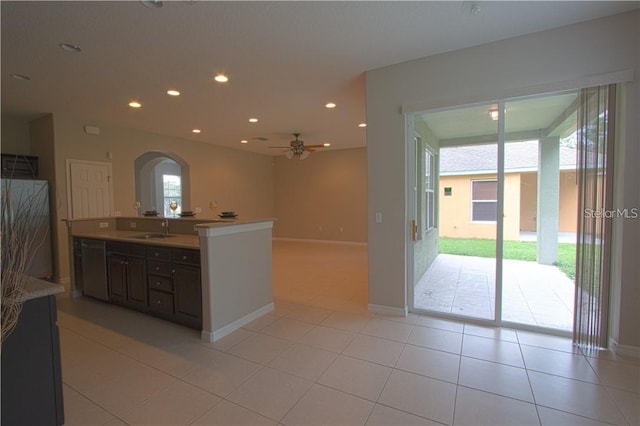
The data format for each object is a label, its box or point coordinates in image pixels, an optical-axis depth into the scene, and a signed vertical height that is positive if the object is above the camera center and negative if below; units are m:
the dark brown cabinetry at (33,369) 1.53 -0.87
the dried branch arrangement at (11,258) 1.36 -0.25
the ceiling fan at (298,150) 6.43 +1.11
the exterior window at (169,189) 10.95 +0.54
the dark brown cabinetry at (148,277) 3.11 -0.85
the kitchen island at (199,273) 2.96 -0.77
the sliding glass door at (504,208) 3.02 -0.09
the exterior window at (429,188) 3.79 +0.17
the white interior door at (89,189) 5.25 +0.28
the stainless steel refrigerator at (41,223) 4.71 -0.30
